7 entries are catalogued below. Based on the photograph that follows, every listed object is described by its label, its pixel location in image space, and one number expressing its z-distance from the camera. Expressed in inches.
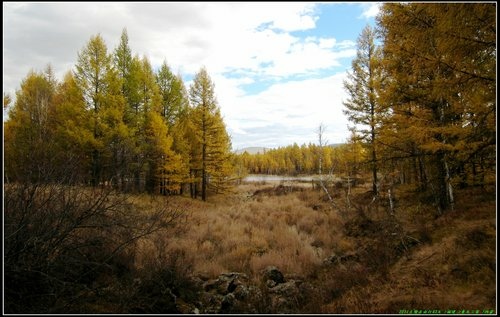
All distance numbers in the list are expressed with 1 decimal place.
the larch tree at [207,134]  1020.5
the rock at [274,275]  330.1
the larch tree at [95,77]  826.8
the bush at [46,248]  173.9
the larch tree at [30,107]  895.9
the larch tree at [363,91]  802.8
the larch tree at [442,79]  227.5
